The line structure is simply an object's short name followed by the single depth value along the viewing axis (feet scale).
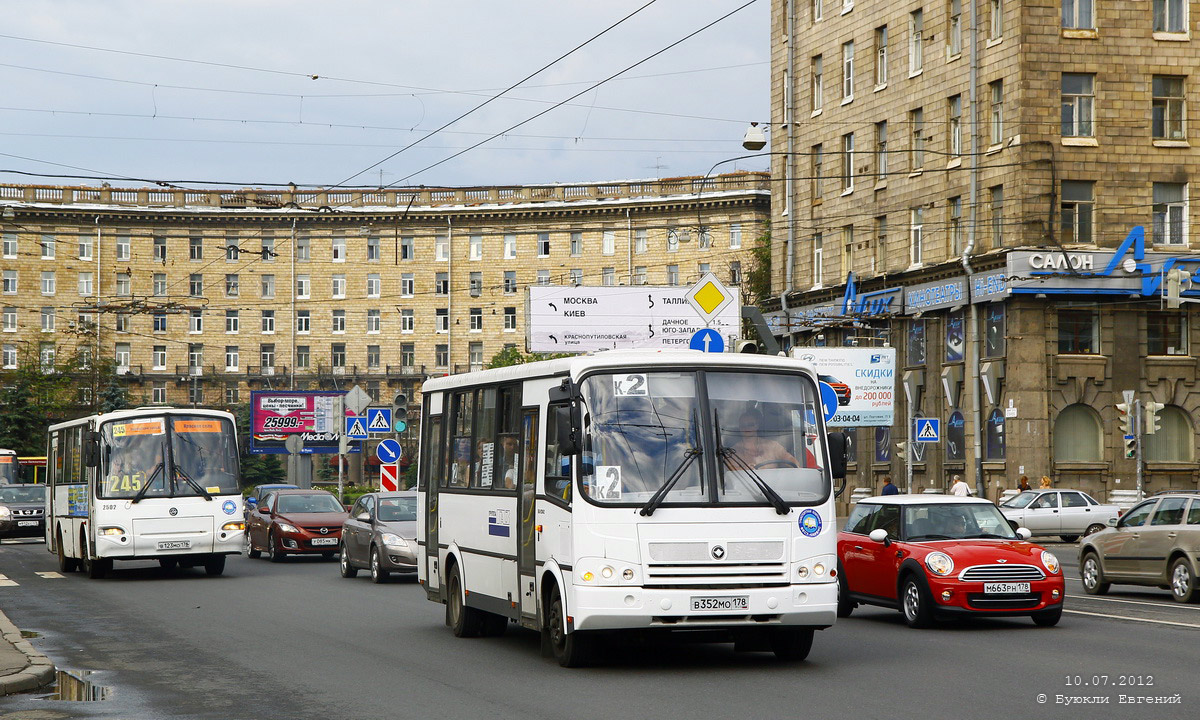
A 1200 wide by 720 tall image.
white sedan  131.95
